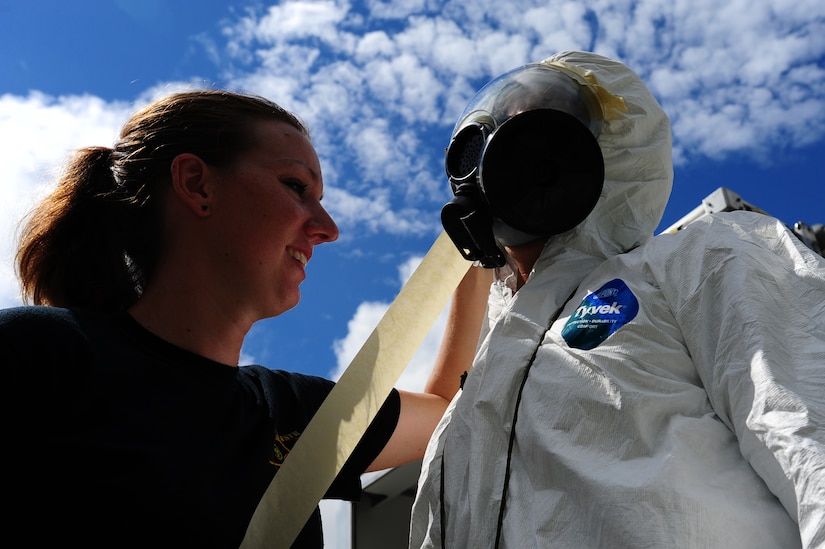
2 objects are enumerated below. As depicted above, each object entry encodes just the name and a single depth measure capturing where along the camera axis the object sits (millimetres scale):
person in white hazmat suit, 1097
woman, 1381
